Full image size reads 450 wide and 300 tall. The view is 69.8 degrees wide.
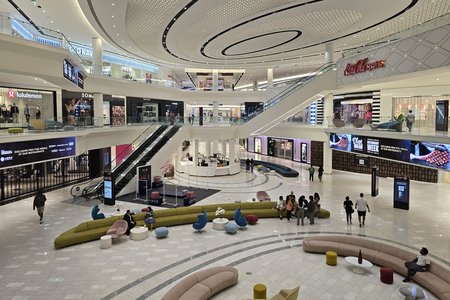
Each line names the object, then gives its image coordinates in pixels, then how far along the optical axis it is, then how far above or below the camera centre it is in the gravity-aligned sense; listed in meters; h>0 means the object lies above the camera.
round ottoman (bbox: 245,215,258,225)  13.68 -3.33
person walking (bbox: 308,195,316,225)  13.67 -2.89
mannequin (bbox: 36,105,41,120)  19.13 +1.87
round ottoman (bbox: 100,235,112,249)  11.07 -3.49
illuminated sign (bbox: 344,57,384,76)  15.41 +3.86
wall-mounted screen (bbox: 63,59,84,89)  13.54 +3.17
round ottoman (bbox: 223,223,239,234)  12.45 -3.36
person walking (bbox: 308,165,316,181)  23.48 -2.32
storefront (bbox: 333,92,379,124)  18.28 +2.97
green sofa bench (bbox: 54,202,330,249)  11.40 -3.24
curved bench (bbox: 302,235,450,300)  8.16 -3.42
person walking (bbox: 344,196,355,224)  13.36 -2.72
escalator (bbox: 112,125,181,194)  19.63 -0.93
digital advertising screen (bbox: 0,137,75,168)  10.73 -0.39
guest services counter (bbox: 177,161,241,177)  25.66 -2.32
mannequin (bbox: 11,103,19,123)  17.55 +1.74
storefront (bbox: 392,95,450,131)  12.42 +0.95
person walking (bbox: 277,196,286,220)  14.41 -2.92
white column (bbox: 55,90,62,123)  21.30 +2.55
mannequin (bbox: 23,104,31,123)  18.33 +1.79
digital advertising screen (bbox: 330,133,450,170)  11.19 -0.33
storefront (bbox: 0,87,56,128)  18.05 +2.33
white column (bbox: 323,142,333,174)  25.84 -1.51
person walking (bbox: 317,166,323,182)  23.25 -2.29
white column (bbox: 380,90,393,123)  22.12 +2.62
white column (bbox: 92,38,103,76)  21.70 +5.82
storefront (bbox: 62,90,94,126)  23.30 +2.82
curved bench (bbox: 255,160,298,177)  25.03 -2.34
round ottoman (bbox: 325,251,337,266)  9.70 -3.54
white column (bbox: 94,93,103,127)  21.88 +2.49
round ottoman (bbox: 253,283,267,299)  7.48 -3.51
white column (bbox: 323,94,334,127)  24.89 +2.81
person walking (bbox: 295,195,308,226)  13.56 -2.88
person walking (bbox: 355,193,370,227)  13.21 -2.70
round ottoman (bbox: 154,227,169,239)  11.94 -3.41
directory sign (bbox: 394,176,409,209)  15.64 -2.49
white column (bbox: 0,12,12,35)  10.11 +3.70
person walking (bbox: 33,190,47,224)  13.85 -2.72
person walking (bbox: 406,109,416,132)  13.43 +0.89
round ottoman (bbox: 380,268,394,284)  8.66 -3.62
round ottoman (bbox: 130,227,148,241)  11.87 -3.43
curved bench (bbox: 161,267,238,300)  7.55 -3.56
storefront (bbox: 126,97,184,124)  25.51 +3.54
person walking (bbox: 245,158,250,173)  28.69 -2.18
